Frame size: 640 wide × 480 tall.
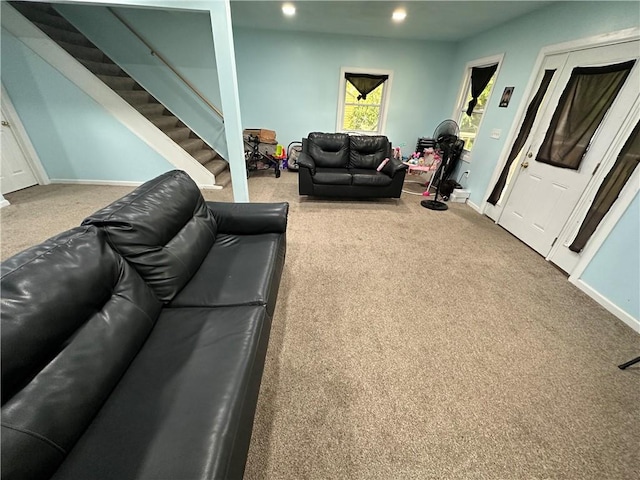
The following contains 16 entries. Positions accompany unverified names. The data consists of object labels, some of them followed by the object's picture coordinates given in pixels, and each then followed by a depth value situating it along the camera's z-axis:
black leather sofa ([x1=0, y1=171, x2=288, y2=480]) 0.66
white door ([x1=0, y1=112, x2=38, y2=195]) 3.09
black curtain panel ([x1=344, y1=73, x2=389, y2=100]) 4.67
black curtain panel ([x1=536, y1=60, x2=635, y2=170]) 2.05
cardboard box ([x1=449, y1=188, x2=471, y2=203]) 3.79
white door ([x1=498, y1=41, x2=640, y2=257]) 1.99
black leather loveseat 3.38
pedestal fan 3.45
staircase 3.40
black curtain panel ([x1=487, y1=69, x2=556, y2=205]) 2.67
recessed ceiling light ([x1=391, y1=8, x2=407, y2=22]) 3.13
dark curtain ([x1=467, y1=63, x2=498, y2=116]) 3.64
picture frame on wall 3.09
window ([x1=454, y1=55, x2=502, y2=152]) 3.67
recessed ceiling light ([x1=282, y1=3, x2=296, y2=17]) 3.16
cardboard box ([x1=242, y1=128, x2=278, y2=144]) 4.61
